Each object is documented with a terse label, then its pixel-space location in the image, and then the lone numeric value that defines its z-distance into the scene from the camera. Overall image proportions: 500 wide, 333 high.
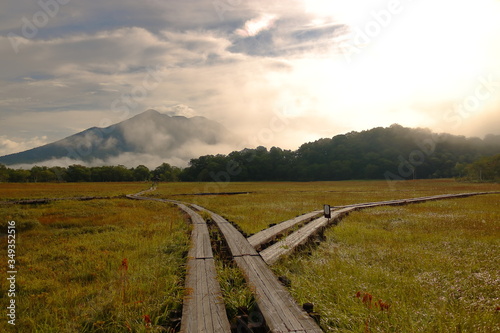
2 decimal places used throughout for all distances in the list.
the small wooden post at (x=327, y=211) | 15.19
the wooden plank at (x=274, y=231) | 10.92
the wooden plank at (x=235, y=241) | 9.38
